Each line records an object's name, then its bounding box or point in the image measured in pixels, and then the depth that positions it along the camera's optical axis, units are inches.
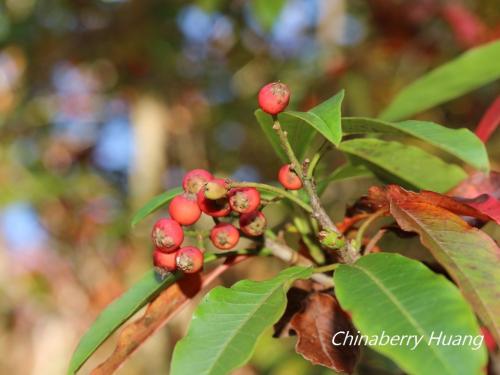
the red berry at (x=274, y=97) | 11.4
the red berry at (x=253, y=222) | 12.1
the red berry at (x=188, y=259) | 12.0
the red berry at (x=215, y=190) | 11.3
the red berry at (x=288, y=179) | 12.2
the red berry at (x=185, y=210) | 11.8
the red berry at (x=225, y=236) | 12.1
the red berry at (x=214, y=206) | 11.8
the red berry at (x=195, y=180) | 11.8
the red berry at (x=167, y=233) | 11.9
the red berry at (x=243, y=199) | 11.7
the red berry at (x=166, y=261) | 12.2
